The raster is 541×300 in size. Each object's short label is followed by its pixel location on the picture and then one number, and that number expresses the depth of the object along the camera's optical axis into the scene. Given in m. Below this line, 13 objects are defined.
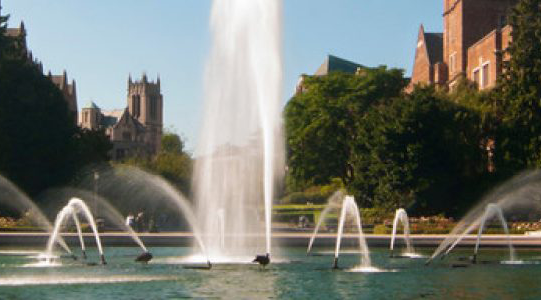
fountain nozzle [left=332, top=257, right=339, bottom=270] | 30.19
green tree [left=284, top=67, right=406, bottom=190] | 74.56
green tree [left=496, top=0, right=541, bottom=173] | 57.47
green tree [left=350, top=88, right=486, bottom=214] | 58.28
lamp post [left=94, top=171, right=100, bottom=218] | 65.29
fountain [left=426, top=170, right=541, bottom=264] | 54.94
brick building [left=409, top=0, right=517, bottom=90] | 72.75
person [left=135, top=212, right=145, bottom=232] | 56.91
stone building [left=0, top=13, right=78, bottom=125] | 117.32
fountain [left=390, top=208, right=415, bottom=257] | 37.59
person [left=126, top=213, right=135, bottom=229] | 55.81
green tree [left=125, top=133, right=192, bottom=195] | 91.19
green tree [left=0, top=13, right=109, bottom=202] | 62.16
